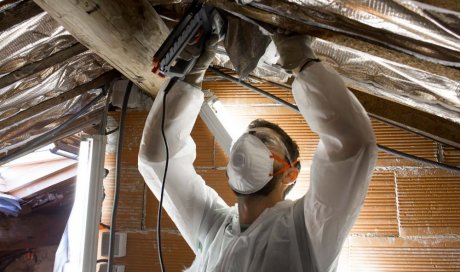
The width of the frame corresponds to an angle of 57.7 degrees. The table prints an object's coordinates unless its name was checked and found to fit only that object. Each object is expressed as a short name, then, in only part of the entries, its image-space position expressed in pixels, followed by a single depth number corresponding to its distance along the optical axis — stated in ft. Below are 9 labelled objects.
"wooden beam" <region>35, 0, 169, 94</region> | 3.54
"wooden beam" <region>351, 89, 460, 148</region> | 5.85
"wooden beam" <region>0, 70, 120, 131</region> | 6.57
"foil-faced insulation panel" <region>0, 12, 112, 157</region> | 4.59
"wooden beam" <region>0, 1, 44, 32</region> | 4.11
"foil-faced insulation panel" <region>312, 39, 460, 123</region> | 4.13
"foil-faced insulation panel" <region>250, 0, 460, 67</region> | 2.87
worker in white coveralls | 3.52
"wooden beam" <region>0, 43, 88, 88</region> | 5.26
